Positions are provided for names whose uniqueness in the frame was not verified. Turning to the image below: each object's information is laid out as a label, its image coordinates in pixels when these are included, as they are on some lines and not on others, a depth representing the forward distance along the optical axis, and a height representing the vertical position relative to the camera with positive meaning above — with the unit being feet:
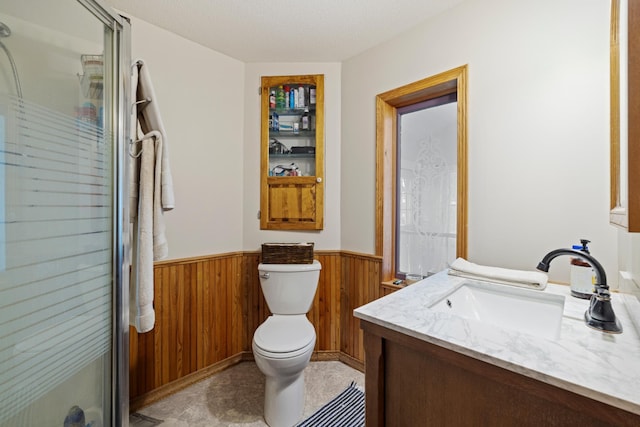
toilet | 4.87 -2.34
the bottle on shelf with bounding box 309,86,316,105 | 7.47 +3.11
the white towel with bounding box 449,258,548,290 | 3.76 -0.88
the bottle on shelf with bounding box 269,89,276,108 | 7.47 +2.98
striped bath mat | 5.11 -3.82
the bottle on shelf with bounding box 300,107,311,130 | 7.58 +2.43
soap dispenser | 3.47 -0.82
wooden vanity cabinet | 1.89 -1.44
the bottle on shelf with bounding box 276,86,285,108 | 7.51 +2.99
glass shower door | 2.76 -0.04
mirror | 1.72 +0.61
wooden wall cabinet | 7.30 +1.54
